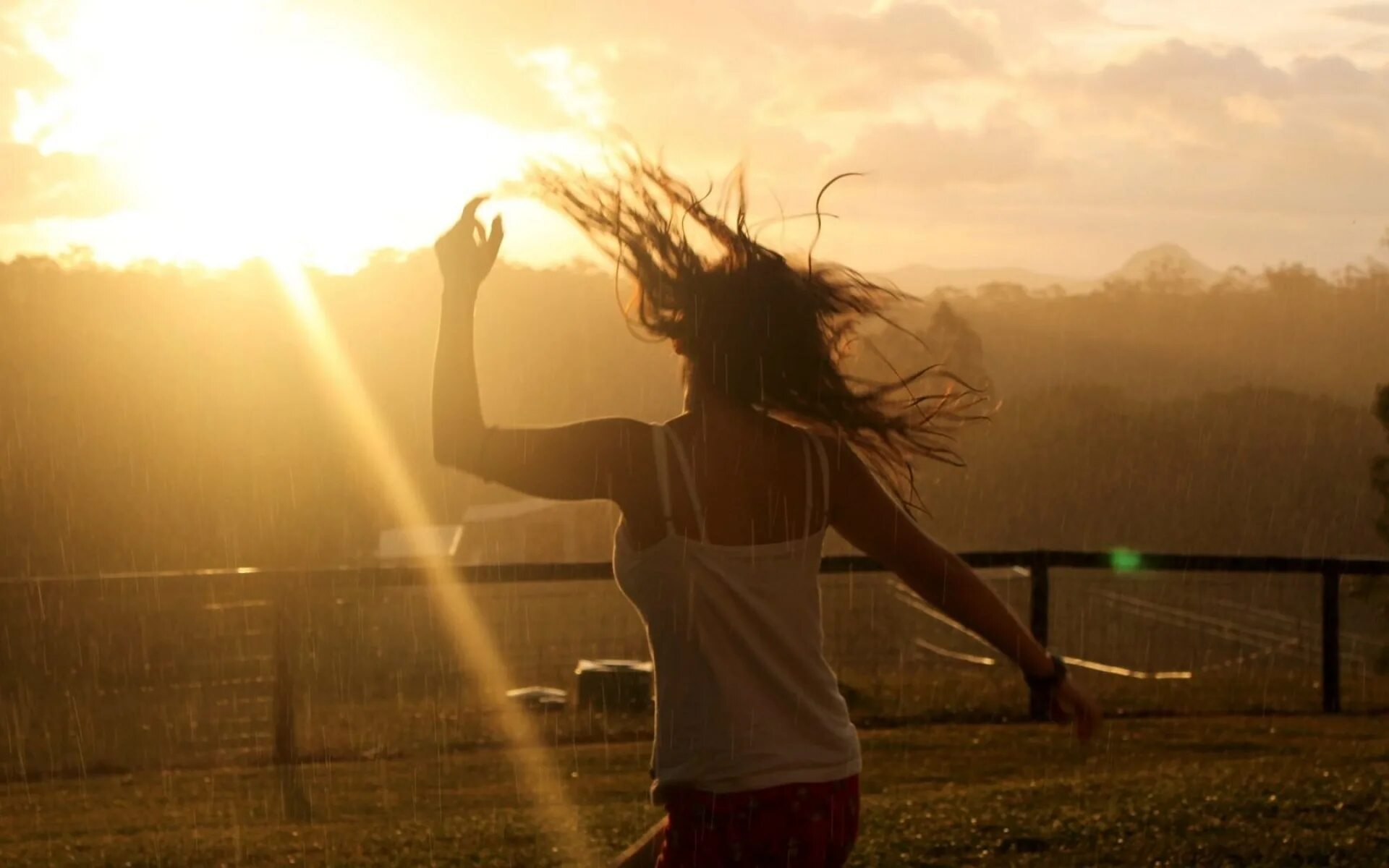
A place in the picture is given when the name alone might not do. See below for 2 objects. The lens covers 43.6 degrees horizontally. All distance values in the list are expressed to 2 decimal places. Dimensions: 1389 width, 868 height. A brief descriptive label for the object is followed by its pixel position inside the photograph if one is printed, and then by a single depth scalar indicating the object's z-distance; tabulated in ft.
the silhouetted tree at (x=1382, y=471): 107.24
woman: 10.16
